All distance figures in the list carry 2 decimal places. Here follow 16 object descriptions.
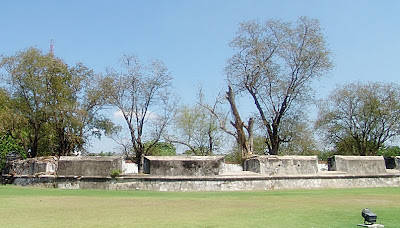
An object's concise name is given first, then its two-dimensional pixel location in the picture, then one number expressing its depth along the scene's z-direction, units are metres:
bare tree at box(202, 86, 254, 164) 17.78
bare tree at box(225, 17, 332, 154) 22.30
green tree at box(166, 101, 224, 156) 34.84
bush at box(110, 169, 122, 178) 12.70
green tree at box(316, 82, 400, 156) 31.86
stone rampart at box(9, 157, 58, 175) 13.75
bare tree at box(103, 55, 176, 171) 26.34
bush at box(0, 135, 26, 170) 20.82
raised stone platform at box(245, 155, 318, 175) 13.48
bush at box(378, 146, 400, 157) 39.31
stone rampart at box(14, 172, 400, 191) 12.53
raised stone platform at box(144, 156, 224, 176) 12.74
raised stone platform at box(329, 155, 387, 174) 14.46
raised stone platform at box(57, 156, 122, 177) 12.91
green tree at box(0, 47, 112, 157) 21.70
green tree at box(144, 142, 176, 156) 31.59
